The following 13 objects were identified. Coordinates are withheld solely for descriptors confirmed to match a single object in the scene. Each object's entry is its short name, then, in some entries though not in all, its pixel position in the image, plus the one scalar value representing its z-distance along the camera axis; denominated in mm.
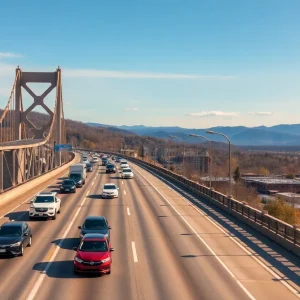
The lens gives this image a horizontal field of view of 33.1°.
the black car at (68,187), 47688
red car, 17906
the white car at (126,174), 66956
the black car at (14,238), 20562
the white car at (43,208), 30891
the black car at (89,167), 80700
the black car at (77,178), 54091
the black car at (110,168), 78125
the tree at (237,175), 115638
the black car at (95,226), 23172
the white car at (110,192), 43659
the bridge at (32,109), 76750
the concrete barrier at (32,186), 39766
